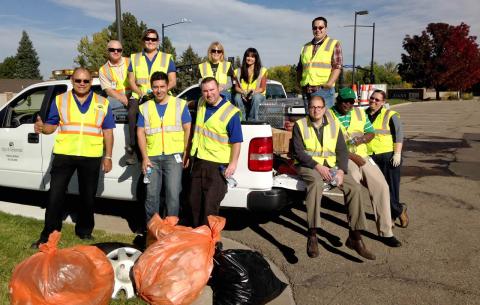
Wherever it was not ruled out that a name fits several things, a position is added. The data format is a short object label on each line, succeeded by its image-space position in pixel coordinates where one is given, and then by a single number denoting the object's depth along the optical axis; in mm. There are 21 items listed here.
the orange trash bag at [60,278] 2893
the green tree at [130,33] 40697
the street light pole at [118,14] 8797
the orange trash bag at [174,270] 3193
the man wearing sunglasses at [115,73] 5301
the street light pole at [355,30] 30791
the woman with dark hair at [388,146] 5398
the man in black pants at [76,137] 4520
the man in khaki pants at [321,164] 4559
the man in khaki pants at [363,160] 4867
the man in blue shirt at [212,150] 4273
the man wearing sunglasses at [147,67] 5129
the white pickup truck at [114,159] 4617
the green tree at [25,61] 90000
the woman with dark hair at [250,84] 5918
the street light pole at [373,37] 34981
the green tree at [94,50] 40469
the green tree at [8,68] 95750
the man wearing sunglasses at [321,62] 5559
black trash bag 3387
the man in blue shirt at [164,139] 4414
